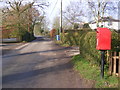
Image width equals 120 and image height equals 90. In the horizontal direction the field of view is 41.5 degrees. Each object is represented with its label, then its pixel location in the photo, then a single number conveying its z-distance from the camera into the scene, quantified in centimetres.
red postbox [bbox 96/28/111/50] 524
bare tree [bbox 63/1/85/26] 3888
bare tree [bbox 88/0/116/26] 1906
